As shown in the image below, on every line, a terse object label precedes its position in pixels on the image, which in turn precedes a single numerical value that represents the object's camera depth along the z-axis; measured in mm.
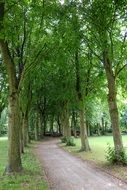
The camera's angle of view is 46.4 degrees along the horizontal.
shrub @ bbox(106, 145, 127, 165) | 7507
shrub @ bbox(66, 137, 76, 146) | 16197
